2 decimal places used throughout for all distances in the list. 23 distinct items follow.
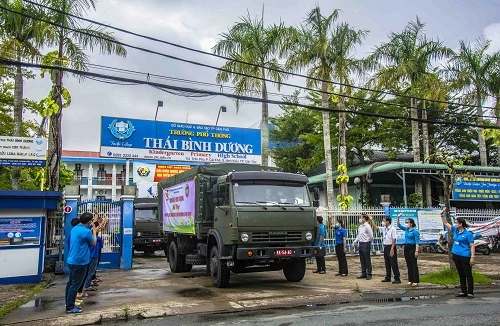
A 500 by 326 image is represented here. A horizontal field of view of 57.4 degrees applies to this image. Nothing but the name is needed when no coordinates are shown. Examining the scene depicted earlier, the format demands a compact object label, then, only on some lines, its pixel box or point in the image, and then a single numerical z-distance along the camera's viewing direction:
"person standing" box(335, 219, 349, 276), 13.20
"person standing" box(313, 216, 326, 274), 13.97
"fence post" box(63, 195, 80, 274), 14.63
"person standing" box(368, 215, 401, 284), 11.52
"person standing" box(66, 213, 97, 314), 7.99
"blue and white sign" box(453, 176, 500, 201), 23.48
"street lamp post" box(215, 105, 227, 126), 26.00
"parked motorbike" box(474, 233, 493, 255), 18.98
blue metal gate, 15.71
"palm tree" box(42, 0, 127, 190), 15.94
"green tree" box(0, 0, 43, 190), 16.89
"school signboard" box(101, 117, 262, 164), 21.33
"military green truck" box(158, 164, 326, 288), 10.07
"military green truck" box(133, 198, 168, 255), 20.17
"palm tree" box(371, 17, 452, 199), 23.41
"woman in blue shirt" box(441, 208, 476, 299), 9.26
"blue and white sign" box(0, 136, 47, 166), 14.80
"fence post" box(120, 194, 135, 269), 15.64
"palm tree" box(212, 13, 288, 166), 20.75
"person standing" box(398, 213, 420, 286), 10.97
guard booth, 12.30
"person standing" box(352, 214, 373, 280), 12.39
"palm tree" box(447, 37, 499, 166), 23.86
